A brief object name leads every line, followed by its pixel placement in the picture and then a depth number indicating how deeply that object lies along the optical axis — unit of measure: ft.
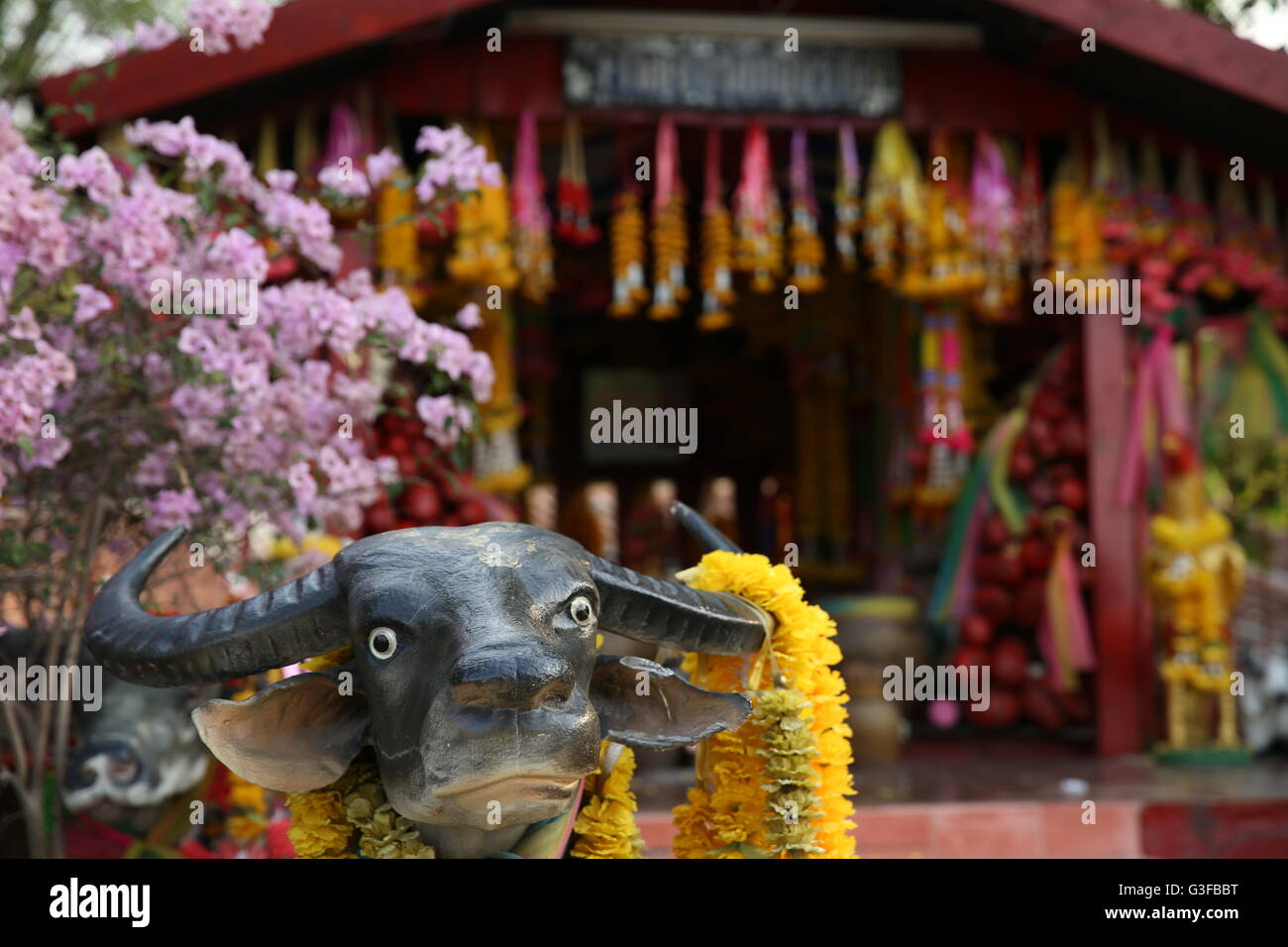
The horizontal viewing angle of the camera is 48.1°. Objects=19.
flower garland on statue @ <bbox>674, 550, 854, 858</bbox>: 8.71
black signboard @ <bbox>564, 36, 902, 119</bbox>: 23.98
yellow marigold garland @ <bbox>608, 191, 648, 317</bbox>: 23.88
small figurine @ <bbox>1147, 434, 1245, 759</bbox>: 23.38
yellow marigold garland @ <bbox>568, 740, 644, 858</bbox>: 8.52
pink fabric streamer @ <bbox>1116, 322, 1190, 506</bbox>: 24.53
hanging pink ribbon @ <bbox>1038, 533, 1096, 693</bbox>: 24.48
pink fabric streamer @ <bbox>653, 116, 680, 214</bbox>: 24.06
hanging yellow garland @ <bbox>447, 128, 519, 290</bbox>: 22.75
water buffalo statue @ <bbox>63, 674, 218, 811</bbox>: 12.51
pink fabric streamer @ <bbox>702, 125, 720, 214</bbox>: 24.04
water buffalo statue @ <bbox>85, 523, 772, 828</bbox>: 6.90
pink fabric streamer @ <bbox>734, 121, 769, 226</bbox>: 23.89
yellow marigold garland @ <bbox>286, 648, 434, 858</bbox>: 7.89
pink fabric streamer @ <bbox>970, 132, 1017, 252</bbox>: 24.13
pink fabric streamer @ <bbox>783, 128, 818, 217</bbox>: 24.25
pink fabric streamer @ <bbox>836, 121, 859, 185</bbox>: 24.19
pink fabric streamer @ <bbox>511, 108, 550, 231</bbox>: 23.40
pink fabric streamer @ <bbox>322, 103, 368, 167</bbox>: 22.77
